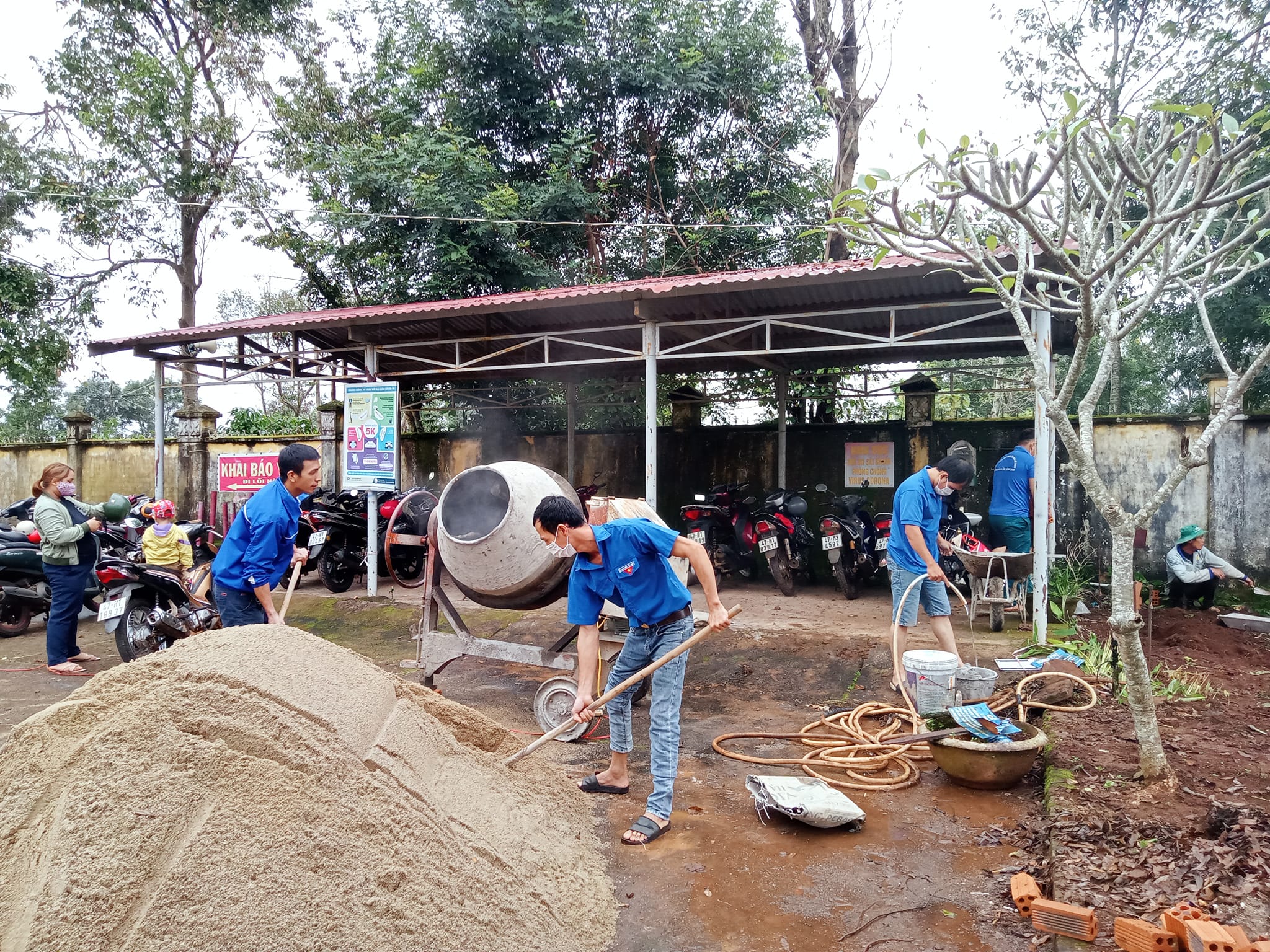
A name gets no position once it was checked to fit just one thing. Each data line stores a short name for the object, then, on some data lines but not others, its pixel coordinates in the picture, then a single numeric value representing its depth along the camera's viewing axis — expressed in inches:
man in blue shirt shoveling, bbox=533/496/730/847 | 135.9
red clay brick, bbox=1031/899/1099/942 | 92.7
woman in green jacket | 220.8
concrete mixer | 185.9
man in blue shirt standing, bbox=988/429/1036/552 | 280.5
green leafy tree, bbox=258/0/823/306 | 468.4
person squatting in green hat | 279.7
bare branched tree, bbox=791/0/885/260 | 460.1
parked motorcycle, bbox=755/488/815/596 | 322.0
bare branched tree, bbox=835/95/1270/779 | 117.1
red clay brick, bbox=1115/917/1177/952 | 85.0
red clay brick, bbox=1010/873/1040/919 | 103.9
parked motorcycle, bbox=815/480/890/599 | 315.3
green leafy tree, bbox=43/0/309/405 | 523.8
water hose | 157.2
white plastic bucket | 174.1
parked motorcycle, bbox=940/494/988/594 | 280.5
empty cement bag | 131.5
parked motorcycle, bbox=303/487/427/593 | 342.0
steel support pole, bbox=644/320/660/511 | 289.4
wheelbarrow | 254.7
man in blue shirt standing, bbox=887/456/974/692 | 198.4
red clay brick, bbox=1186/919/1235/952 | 80.2
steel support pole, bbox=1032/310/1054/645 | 235.3
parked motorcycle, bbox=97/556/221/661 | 233.1
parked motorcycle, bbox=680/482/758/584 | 340.2
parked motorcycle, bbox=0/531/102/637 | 279.9
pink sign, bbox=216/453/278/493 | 414.9
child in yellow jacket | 258.4
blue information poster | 320.5
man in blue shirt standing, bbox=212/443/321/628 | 163.9
